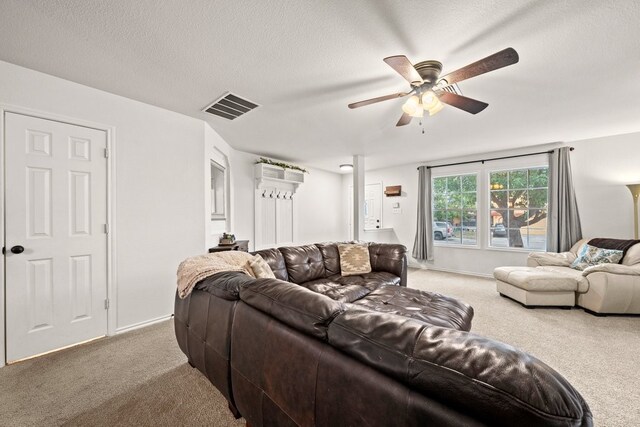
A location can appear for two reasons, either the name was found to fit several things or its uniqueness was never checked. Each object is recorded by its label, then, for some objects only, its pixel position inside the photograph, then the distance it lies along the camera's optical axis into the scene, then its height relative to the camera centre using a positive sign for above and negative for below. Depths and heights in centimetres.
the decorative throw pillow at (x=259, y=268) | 213 -48
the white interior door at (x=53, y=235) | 204 -20
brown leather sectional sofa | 54 -45
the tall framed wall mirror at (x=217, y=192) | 378 +32
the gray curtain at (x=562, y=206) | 398 +10
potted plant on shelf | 464 +92
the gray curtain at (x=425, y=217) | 541 -10
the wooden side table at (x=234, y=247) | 307 -45
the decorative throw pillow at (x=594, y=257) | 328 -59
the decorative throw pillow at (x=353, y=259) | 322 -61
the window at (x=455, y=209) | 510 +7
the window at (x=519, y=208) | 443 +8
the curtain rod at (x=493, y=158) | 426 +99
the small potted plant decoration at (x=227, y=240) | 337 -37
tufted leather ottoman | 188 -77
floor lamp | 347 +17
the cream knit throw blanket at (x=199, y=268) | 163 -38
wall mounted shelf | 462 +69
